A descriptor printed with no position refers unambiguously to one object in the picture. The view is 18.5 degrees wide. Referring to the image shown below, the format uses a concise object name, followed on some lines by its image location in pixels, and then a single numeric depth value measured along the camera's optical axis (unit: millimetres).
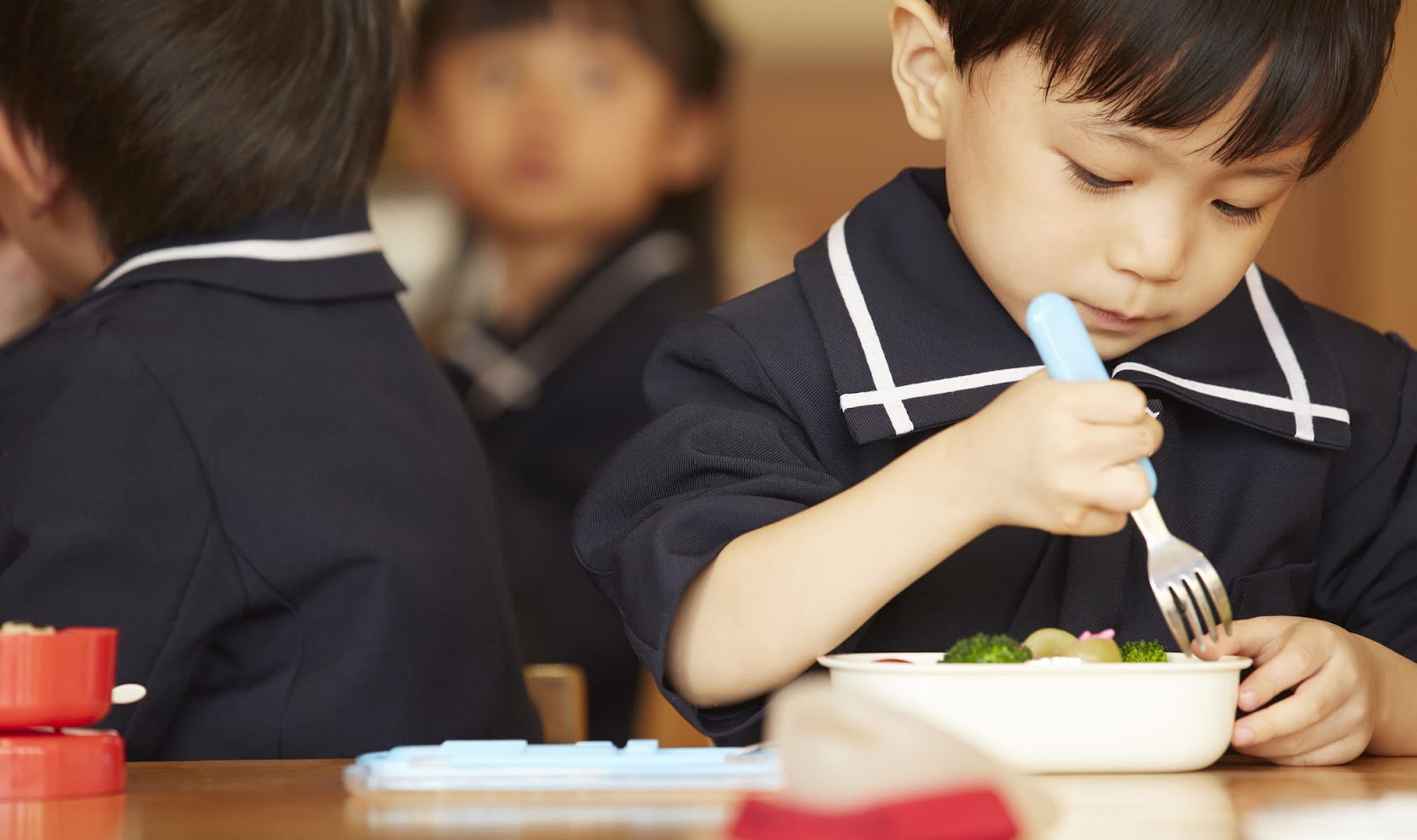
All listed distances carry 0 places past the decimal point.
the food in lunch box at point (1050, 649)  1538
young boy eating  1594
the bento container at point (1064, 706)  1525
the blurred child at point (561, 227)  3370
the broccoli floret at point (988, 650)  1536
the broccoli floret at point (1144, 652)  1572
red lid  1371
